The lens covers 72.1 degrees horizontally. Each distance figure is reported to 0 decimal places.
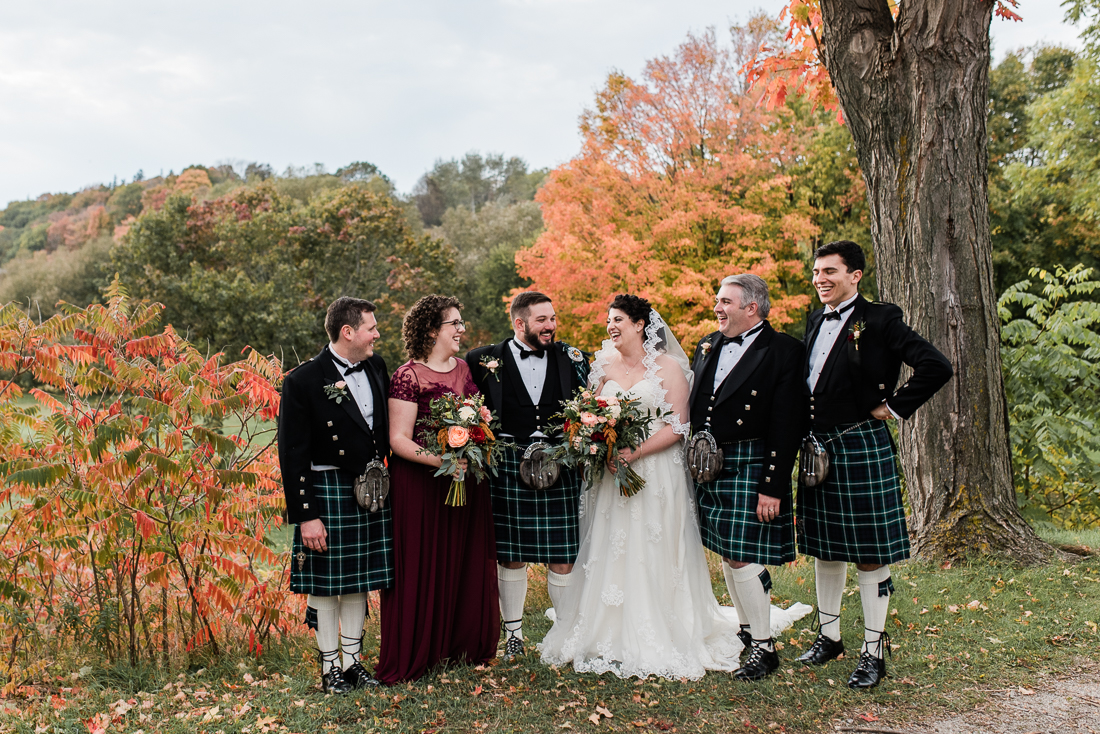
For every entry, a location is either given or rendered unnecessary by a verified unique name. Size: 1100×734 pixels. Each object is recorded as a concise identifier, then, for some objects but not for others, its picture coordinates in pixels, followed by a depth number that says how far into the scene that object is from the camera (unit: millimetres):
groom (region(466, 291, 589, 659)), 4367
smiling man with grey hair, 3879
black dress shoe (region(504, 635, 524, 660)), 4402
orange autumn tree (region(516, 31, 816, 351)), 15648
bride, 4168
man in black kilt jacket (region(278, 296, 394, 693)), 3834
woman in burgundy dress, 4074
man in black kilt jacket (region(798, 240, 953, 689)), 3803
